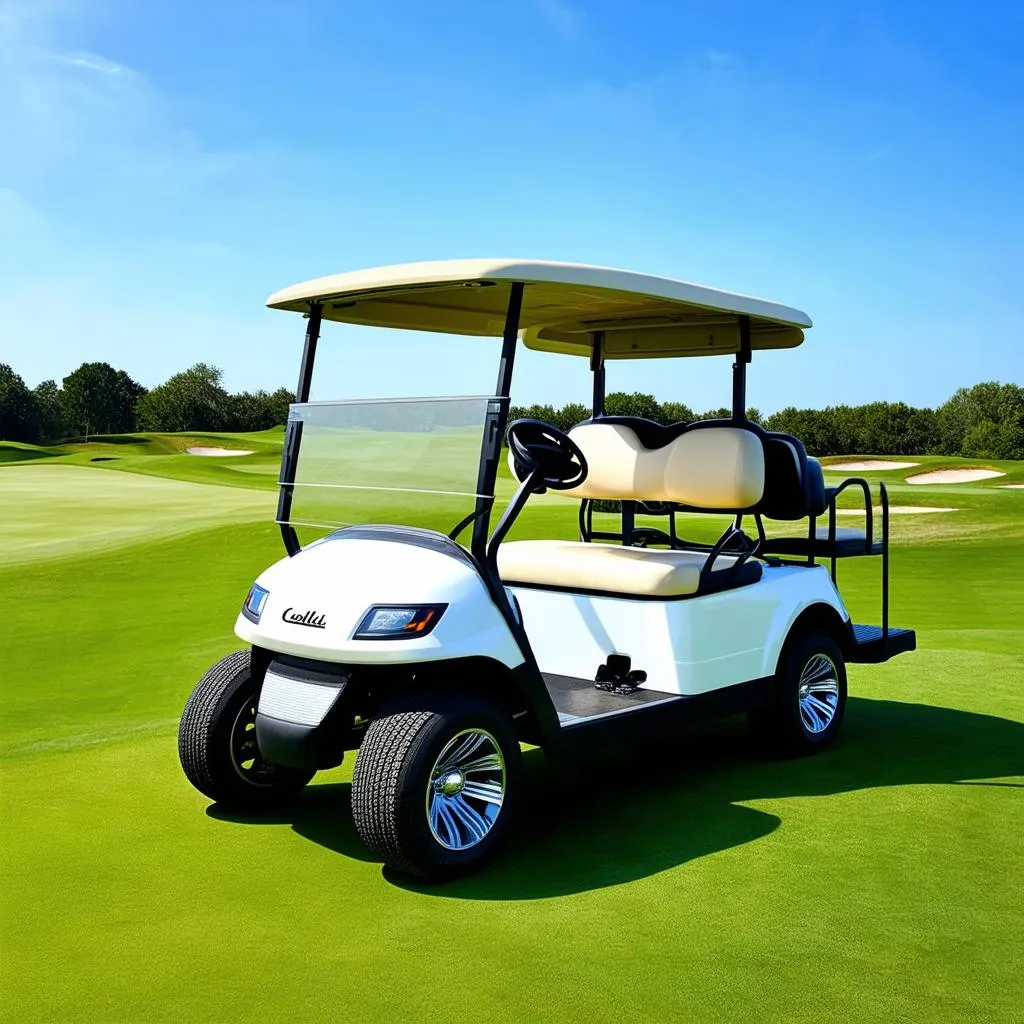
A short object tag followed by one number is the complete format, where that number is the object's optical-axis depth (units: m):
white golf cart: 4.06
